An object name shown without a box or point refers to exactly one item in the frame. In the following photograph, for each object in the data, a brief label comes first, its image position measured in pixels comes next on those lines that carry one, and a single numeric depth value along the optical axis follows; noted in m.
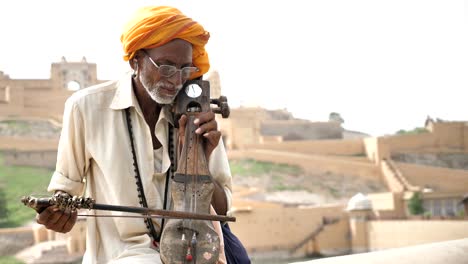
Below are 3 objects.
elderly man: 2.29
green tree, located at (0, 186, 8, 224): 25.31
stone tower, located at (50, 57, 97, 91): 34.38
